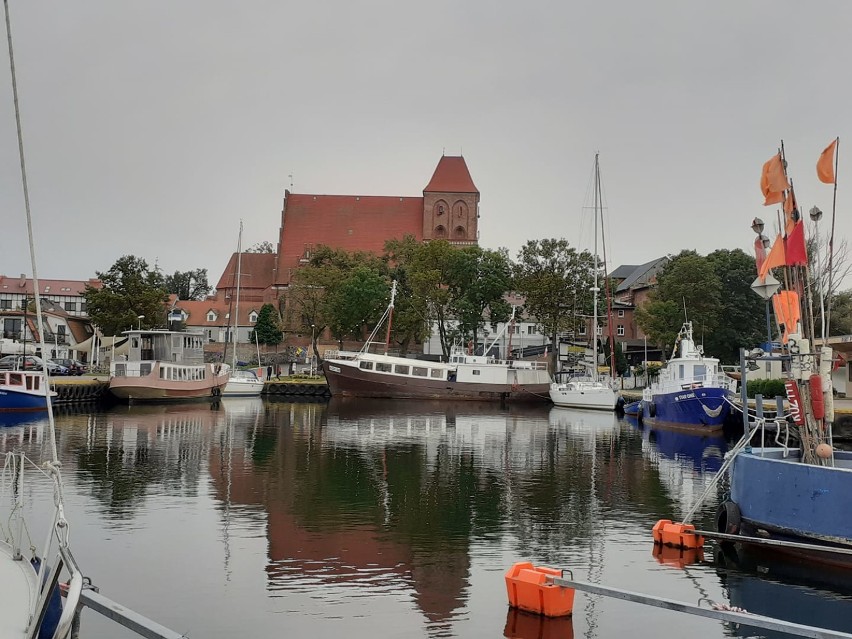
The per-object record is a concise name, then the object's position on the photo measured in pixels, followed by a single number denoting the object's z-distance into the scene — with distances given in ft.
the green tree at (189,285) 459.73
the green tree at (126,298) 255.09
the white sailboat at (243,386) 222.89
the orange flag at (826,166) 52.29
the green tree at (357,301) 275.39
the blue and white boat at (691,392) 139.54
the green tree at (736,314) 259.39
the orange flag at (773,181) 53.93
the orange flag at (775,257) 52.60
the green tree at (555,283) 254.68
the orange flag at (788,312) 52.24
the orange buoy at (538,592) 38.65
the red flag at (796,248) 52.26
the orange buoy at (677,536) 53.36
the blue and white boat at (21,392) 148.36
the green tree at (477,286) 272.72
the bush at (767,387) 146.06
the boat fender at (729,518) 51.93
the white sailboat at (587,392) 192.65
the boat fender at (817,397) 50.52
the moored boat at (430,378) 221.66
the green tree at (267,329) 325.83
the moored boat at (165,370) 183.73
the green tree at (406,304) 271.90
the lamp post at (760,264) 52.13
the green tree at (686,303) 253.44
